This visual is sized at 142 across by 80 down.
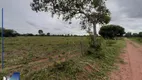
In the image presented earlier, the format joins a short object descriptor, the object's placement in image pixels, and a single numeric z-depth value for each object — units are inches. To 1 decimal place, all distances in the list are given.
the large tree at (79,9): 211.2
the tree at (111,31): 826.6
